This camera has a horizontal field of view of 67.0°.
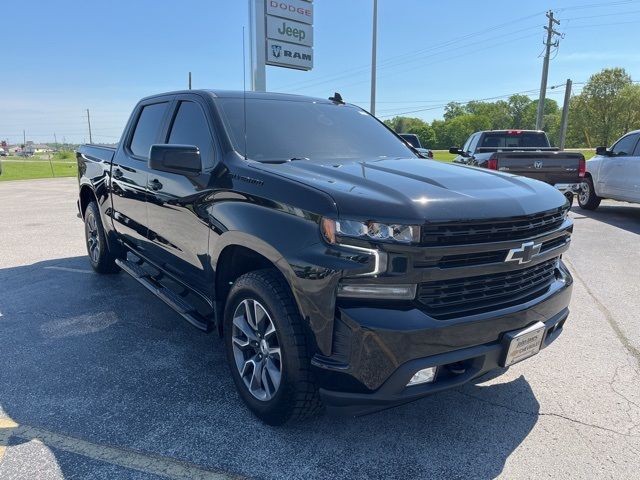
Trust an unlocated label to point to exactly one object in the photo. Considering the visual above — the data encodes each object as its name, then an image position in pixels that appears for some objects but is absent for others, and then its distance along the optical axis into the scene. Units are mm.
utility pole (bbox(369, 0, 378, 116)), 20641
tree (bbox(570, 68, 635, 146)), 62000
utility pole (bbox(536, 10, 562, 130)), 32381
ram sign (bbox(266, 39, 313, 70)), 14508
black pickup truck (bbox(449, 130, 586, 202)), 9070
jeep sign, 14320
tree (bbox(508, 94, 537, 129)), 126688
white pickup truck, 9492
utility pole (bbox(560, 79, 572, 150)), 33344
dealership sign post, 14016
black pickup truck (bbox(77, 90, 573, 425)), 2180
